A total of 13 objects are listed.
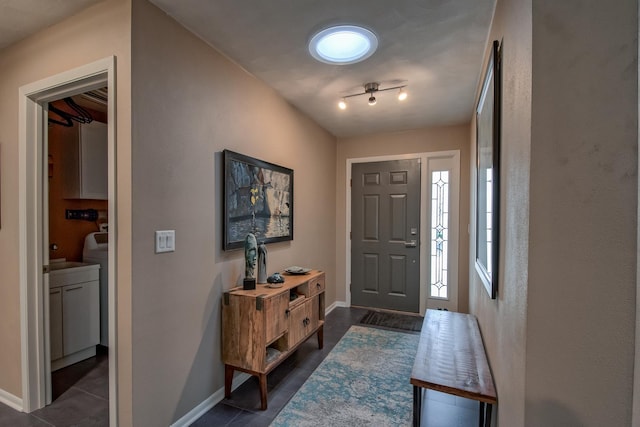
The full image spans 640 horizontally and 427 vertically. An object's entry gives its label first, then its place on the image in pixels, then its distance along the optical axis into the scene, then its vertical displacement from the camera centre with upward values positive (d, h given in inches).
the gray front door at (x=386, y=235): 146.6 -13.2
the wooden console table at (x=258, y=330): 73.9 -32.9
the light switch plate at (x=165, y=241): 61.3 -6.9
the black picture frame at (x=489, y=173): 51.1 +8.1
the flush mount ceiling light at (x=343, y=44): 68.8 +42.9
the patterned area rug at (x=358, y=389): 70.4 -51.7
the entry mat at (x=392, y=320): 130.8 -53.5
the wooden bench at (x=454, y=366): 53.6 -33.5
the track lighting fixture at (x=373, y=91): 95.4 +41.3
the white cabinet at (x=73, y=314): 89.7 -34.6
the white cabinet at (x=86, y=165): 105.6 +16.7
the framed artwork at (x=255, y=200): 80.5 +3.0
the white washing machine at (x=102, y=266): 103.7 -20.6
